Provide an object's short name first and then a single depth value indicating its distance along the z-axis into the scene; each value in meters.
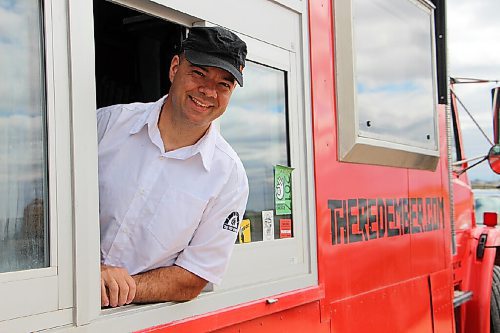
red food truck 1.46
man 1.88
